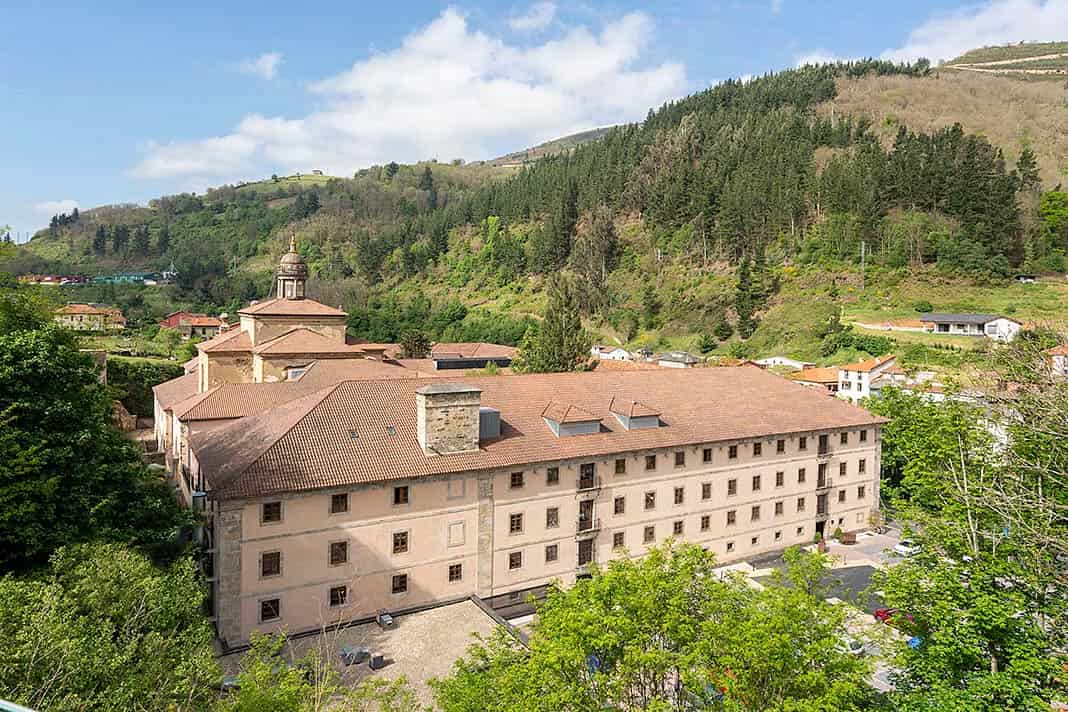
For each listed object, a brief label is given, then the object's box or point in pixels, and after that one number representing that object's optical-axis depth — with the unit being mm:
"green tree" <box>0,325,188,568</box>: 18969
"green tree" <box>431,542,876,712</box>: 14234
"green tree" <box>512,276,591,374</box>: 63812
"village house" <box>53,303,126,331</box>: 94688
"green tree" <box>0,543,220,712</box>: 12859
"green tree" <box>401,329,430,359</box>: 84375
